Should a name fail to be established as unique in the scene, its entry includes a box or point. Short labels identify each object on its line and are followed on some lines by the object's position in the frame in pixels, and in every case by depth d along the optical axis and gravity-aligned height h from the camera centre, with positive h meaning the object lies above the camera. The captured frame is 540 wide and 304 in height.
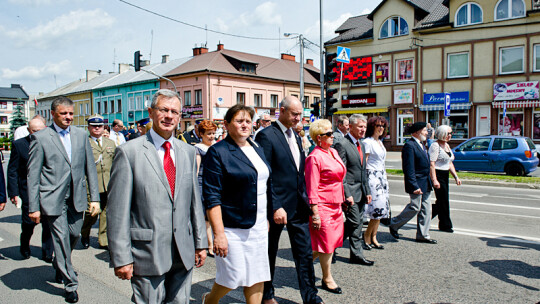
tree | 56.78 +2.78
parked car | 15.51 -0.73
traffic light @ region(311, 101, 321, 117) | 16.65 +1.12
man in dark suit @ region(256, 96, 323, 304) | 4.18 -0.63
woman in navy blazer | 3.48 -0.61
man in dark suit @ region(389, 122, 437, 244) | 6.63 -0.75
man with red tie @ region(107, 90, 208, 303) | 2.81 -0.49
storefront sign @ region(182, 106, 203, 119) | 40.70 +2.47
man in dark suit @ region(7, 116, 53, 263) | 5.88 -0.66
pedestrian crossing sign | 16.43 +3.24
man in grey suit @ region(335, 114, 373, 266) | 5.45 -0.66
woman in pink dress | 4.59 -0.63
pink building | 40.47 +5.53
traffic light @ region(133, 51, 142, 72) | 21.44 +3.94
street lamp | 28.87 +6.23
